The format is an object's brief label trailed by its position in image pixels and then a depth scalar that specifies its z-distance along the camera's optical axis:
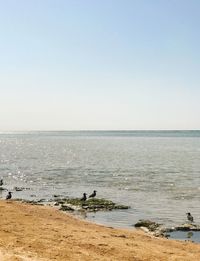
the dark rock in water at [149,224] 28.67
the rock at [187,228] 28.79
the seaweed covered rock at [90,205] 36.44
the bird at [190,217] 31.02
